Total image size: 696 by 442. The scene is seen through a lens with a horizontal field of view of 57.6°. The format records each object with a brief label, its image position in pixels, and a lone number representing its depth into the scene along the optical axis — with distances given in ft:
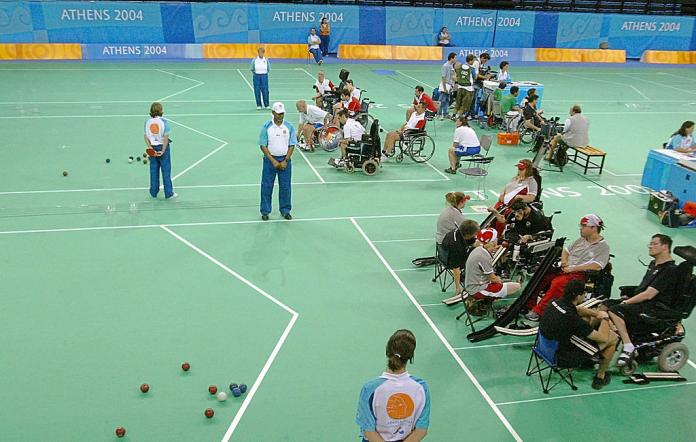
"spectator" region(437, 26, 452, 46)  106.01
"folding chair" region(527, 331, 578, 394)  22.97
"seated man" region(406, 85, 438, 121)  53.97
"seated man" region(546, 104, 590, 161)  49.37
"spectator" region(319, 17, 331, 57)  98.58
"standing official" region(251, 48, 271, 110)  63.41
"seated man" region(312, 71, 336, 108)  58.49
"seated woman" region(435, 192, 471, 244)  30.48
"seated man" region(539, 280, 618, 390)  22.44
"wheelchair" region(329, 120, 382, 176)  47.19
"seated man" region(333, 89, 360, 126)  52.65
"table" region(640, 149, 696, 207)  40.68
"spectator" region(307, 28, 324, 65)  96.12
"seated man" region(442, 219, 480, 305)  29.22
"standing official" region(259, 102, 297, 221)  36.78
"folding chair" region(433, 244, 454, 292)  29.84
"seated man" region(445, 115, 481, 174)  46.34
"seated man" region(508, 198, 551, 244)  31.58
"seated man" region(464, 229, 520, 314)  27.22
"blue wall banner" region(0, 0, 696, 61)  92.53
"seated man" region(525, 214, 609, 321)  26.81
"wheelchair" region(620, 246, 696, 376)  24.13
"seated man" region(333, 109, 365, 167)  47.73
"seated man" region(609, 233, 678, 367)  24.30
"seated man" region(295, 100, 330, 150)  52.29
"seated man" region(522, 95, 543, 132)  55.93
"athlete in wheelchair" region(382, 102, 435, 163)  50.11
